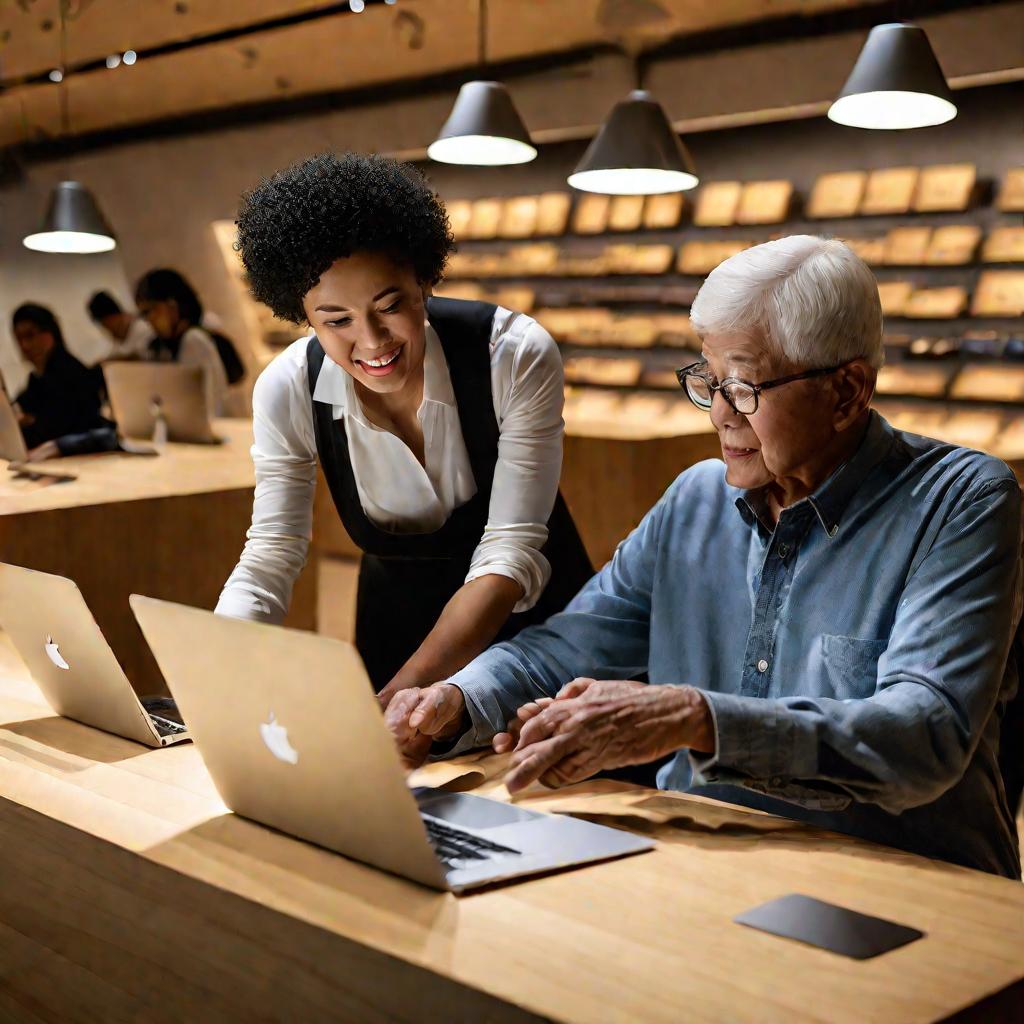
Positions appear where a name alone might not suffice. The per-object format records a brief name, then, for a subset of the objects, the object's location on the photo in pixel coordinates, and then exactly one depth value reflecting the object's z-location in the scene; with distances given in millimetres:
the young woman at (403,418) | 1873
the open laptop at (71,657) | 1518
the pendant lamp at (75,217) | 6996
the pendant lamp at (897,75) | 4215
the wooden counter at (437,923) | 964
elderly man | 1333
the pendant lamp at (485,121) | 5098
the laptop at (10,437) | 4363
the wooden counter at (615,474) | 5207
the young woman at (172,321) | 6664
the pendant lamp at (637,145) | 4945
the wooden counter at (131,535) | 3525
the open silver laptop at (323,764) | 1097
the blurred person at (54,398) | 4980
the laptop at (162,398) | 5375
